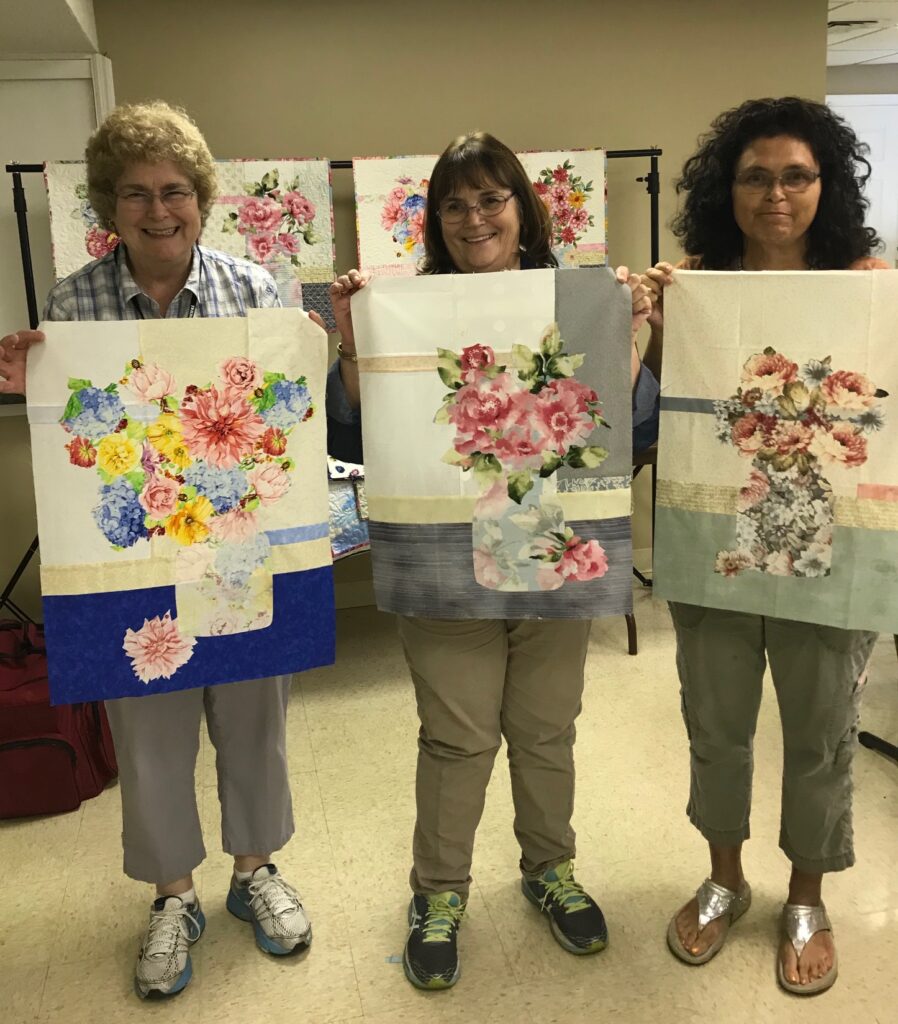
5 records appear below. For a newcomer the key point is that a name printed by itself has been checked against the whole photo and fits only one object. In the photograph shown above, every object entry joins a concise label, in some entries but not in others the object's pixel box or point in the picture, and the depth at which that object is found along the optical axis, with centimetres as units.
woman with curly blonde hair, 139
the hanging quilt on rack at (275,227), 299
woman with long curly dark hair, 138
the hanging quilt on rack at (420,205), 317
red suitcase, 212
